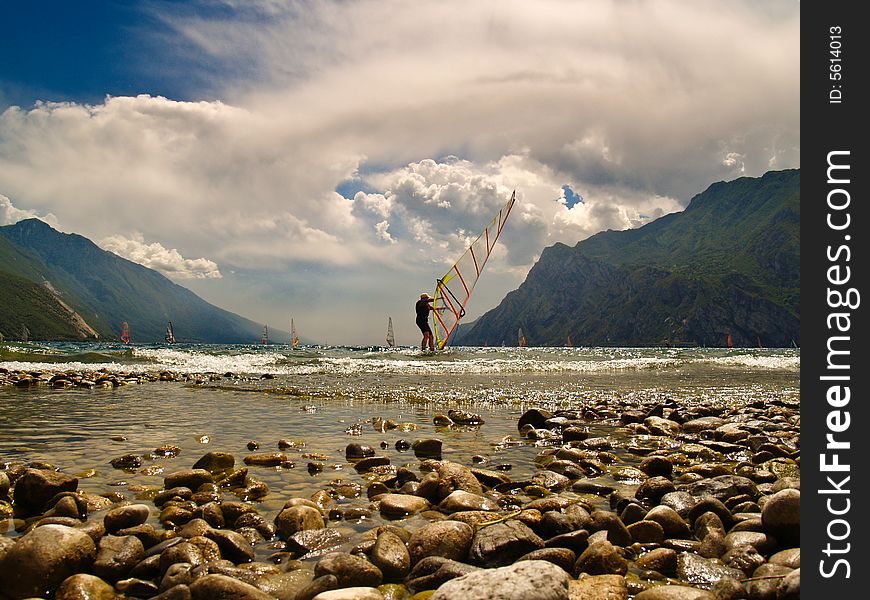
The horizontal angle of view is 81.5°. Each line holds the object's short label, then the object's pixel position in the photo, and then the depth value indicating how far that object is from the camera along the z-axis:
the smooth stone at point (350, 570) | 4.15
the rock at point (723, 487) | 6.35
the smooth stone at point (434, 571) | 4.13
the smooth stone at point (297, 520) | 5.25
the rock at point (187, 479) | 6.76
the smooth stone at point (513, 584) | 3.21
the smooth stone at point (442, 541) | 4.67
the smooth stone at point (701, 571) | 4.26
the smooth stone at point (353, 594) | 3.57
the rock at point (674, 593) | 3.63
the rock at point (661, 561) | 4.50
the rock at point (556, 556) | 4.38
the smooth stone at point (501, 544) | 4.59
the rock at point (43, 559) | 3.99
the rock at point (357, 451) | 8.89
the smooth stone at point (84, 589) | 3.89
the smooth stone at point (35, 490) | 5.86
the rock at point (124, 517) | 5.12
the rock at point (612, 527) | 5.02
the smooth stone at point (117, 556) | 4.30
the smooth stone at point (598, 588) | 3.77
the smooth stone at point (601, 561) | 4.29
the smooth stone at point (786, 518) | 4.74
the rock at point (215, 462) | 7.65
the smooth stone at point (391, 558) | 4.38
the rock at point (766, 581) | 3.67
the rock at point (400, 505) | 5.92
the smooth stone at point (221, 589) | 3.70
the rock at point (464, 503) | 5.96
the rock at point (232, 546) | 4.67
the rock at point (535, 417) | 12.35
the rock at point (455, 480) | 6.51
